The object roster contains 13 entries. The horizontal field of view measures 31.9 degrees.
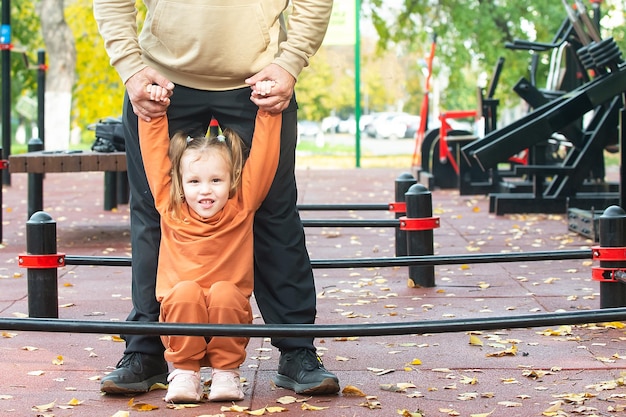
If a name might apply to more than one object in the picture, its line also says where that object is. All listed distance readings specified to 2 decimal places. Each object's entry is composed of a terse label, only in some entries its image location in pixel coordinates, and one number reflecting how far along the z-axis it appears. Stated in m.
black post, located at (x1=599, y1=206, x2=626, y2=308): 4.94
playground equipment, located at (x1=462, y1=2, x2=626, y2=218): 9.25
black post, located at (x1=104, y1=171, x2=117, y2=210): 11.59
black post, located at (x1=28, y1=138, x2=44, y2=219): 8.49
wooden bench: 8.24
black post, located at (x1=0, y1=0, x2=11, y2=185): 12.88
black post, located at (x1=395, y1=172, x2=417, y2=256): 6.93
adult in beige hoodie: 3.81
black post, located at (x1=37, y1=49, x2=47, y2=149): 14.57
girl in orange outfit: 3.75
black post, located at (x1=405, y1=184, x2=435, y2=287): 6.19
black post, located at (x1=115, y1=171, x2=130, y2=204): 12.13
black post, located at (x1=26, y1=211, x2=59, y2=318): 4.88
